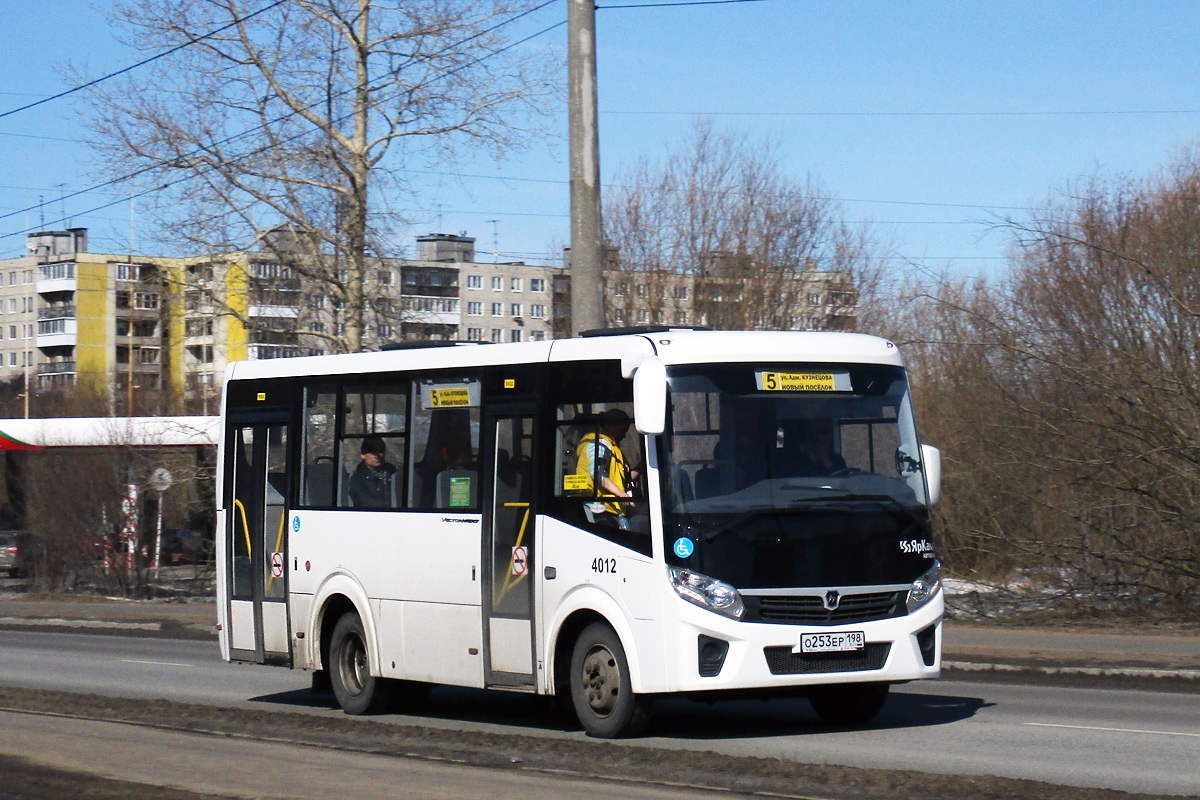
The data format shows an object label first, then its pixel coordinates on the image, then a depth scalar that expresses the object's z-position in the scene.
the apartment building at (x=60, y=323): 115.62
